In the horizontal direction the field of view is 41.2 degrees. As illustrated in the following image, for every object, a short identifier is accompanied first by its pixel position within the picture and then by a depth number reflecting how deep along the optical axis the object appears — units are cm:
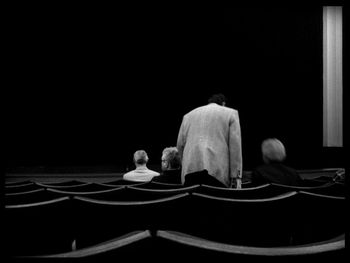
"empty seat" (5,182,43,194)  247
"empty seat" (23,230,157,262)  82
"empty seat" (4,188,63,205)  207
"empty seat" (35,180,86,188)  326
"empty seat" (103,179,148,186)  314
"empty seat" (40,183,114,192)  259
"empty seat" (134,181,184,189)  254
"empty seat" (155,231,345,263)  82
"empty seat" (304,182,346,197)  224
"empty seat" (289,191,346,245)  189
